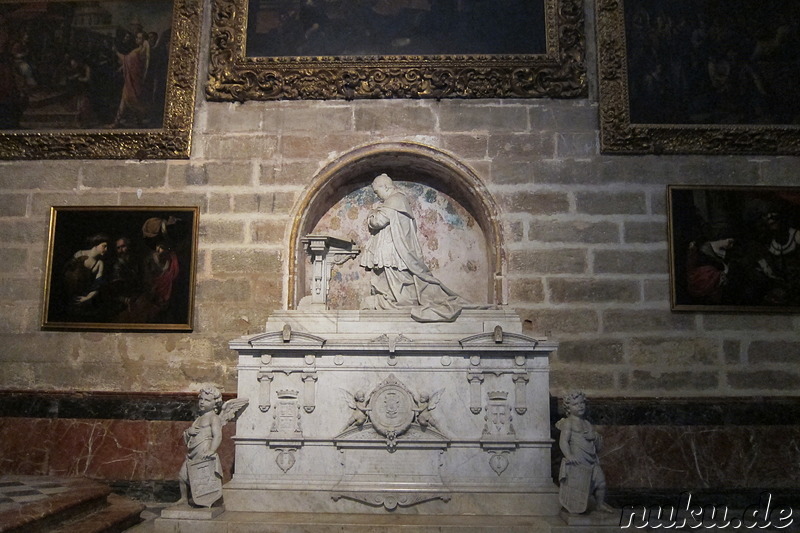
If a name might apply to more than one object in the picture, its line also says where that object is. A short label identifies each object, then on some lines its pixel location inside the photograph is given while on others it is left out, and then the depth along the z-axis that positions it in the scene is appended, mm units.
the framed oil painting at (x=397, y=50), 6199
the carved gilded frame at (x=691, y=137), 6035
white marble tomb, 4660
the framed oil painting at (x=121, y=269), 5973
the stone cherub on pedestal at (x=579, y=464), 4479
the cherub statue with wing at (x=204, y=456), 4578
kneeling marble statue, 5676
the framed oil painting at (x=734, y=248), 5812
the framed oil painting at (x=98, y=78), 6270
